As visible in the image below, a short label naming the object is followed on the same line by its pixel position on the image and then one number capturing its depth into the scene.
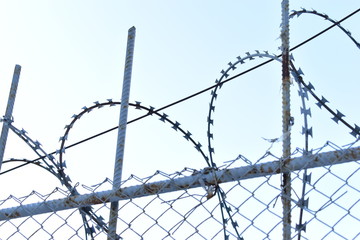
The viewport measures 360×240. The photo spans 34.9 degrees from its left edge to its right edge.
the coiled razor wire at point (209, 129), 2.86
